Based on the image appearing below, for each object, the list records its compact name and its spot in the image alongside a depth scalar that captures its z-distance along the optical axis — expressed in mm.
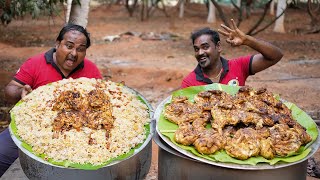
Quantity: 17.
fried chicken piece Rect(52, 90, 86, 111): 2852
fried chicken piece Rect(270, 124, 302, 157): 2340
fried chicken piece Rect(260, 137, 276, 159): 2293
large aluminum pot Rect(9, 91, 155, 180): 2520
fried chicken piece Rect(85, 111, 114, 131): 2727
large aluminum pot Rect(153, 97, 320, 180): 2266
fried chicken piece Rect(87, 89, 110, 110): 2862
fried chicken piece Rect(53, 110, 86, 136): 2693
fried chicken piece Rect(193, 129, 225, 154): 2330
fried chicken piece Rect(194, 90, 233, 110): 2762
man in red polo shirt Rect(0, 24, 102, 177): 3416
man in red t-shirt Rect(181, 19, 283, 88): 3504
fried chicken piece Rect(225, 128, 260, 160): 2295
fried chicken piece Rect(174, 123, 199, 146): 2409
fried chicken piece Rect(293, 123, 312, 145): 2438
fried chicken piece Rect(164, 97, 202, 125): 2672
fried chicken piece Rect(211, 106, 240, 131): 2549
